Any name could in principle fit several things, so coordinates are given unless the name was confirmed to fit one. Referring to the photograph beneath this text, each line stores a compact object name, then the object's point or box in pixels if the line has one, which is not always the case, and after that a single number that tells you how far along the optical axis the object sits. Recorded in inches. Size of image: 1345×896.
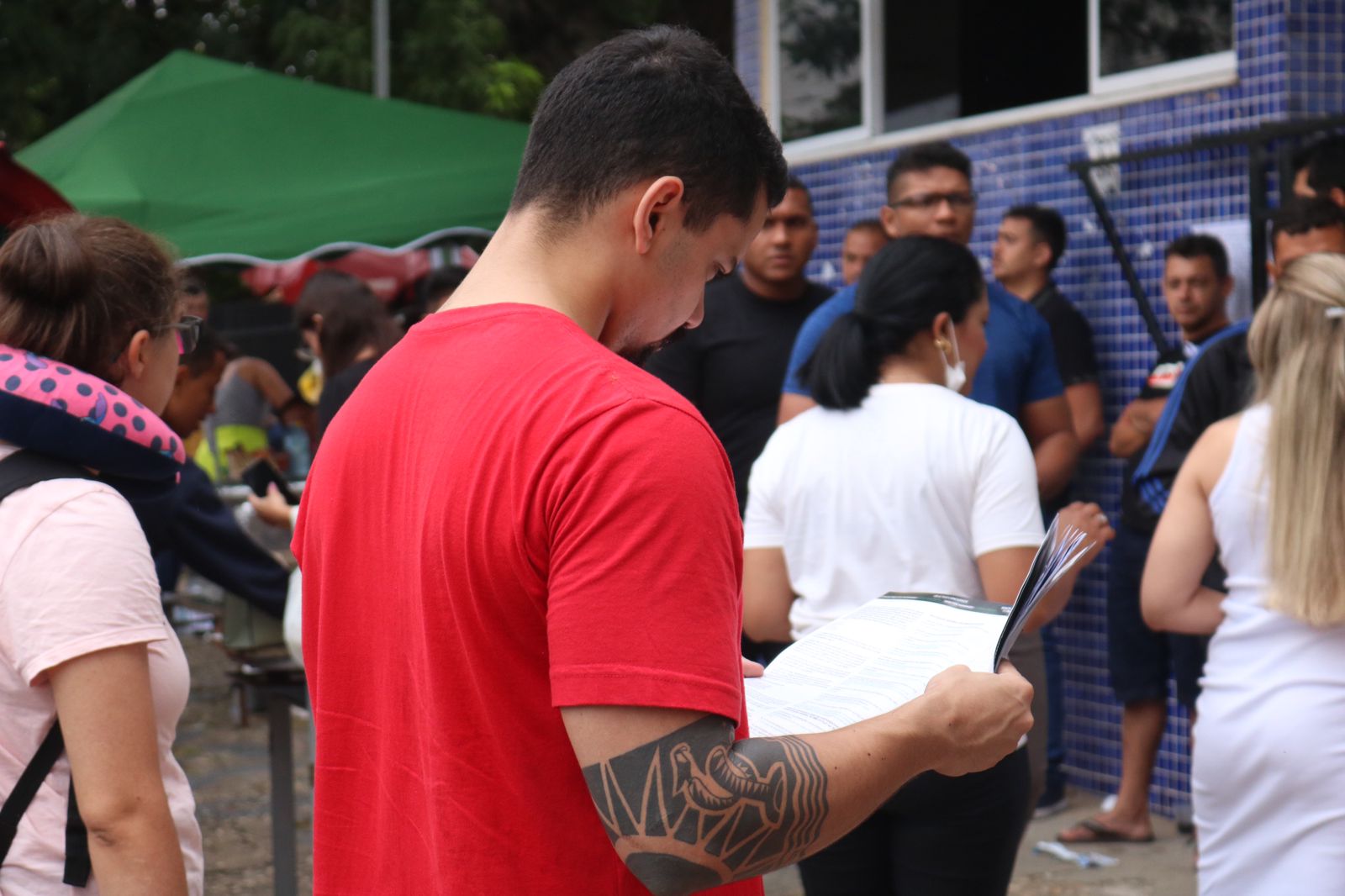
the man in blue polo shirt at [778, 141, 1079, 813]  183.3
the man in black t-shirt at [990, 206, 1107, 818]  230.8
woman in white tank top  109.2
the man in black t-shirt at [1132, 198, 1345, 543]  169.2
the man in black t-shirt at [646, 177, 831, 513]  193.2
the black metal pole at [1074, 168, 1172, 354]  225.9
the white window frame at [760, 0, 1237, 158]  228.4
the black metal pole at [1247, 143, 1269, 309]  208.8
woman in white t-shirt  112.4
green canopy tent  288.5
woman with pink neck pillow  77.5
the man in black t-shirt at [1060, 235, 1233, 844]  213.5
